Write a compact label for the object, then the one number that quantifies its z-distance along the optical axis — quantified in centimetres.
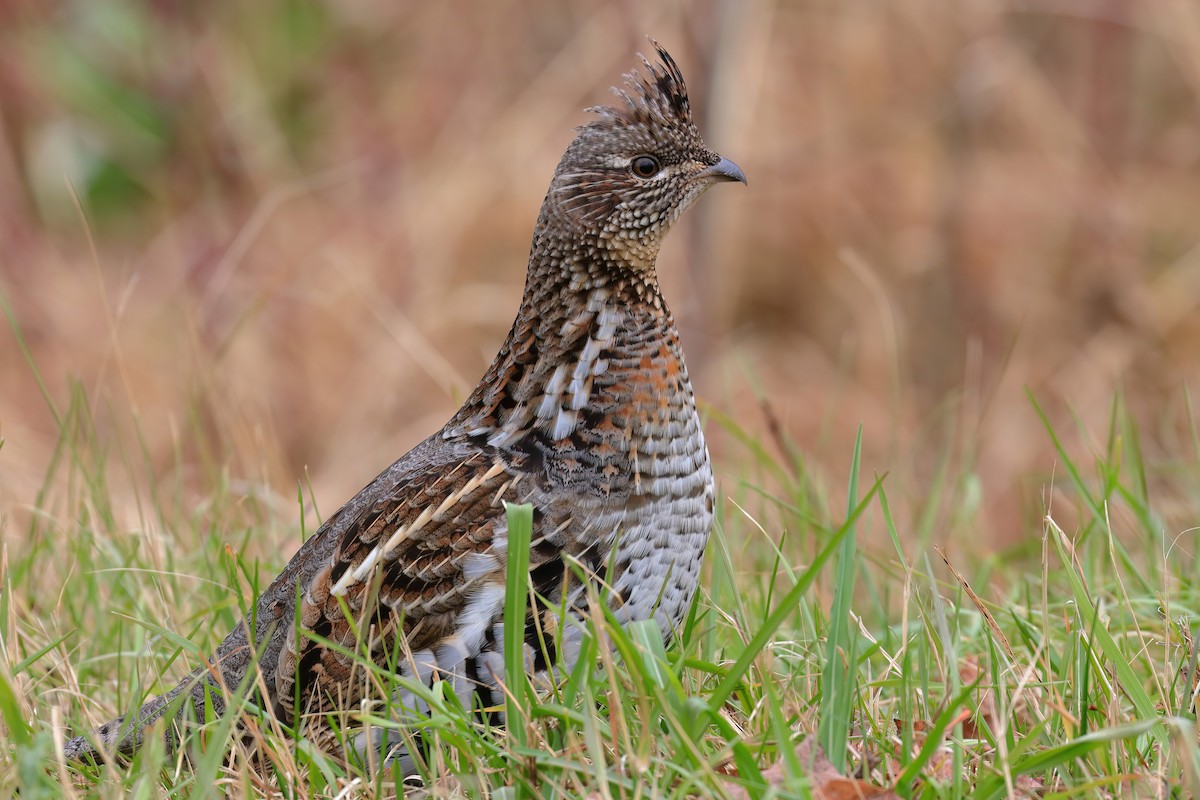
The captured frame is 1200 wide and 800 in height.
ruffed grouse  606
